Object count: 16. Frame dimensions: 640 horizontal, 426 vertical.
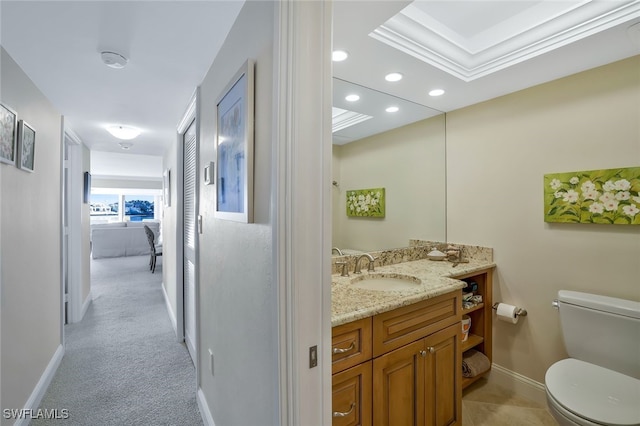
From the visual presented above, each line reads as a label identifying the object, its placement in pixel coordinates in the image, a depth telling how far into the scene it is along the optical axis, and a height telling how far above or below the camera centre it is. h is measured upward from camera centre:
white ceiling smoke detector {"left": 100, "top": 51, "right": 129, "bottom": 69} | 1.59 +0.86
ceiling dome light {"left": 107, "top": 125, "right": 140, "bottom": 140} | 3.08 +0.88
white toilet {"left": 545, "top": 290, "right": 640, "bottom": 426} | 1.35 -0.85
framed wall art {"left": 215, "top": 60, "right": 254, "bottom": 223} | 1.10 +0.28
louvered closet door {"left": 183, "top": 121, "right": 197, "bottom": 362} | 2.68 -0.20
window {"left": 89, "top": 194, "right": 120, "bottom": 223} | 11.02 +0.24
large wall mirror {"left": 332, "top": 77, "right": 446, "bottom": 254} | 2.21 +0.41
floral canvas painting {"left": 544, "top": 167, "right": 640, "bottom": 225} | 1.69 +0.11
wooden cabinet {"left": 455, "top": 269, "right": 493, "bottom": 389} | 2.29 -0.79
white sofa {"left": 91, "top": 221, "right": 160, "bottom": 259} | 7.66 -0.69
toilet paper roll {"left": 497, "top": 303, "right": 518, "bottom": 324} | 2.14 -0.72
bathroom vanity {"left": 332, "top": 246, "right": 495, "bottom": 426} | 1.22 -0.64
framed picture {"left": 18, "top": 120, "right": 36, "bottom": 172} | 1.76 +0.43
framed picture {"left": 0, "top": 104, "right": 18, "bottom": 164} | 1.54 +0.44
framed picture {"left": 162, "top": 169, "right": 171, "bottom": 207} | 3.75 +0.36
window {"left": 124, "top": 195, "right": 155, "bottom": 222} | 11.76 +0.29
